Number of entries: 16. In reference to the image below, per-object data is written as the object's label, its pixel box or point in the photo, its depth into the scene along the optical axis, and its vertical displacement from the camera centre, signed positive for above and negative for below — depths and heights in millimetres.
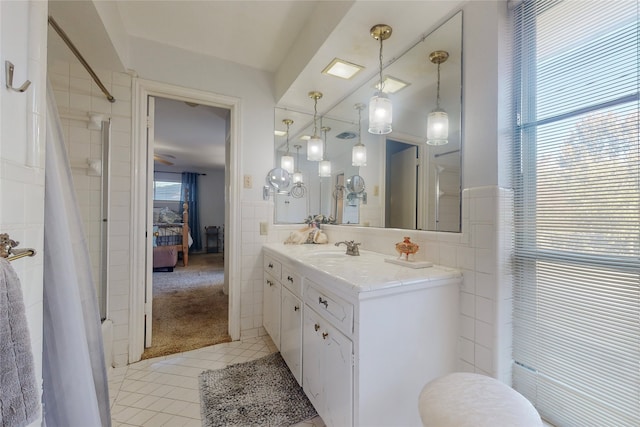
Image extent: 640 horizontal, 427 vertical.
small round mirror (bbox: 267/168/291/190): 2406 +346
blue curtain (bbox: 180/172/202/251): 7328 +257
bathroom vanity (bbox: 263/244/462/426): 997 -535
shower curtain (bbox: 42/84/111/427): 830 -389
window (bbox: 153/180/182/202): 7199 +631
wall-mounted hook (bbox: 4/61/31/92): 645 +343
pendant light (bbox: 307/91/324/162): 2387 +633
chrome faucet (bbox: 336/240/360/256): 1792 -241
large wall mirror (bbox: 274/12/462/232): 1362 +432
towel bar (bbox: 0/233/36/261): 599 -99
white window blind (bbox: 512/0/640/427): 860 +29
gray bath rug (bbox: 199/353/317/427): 1358 -1104
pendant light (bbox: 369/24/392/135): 1444 +626
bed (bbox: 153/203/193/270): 4734 -637
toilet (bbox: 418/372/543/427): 729 -585
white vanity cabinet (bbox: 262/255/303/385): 1525 -677
